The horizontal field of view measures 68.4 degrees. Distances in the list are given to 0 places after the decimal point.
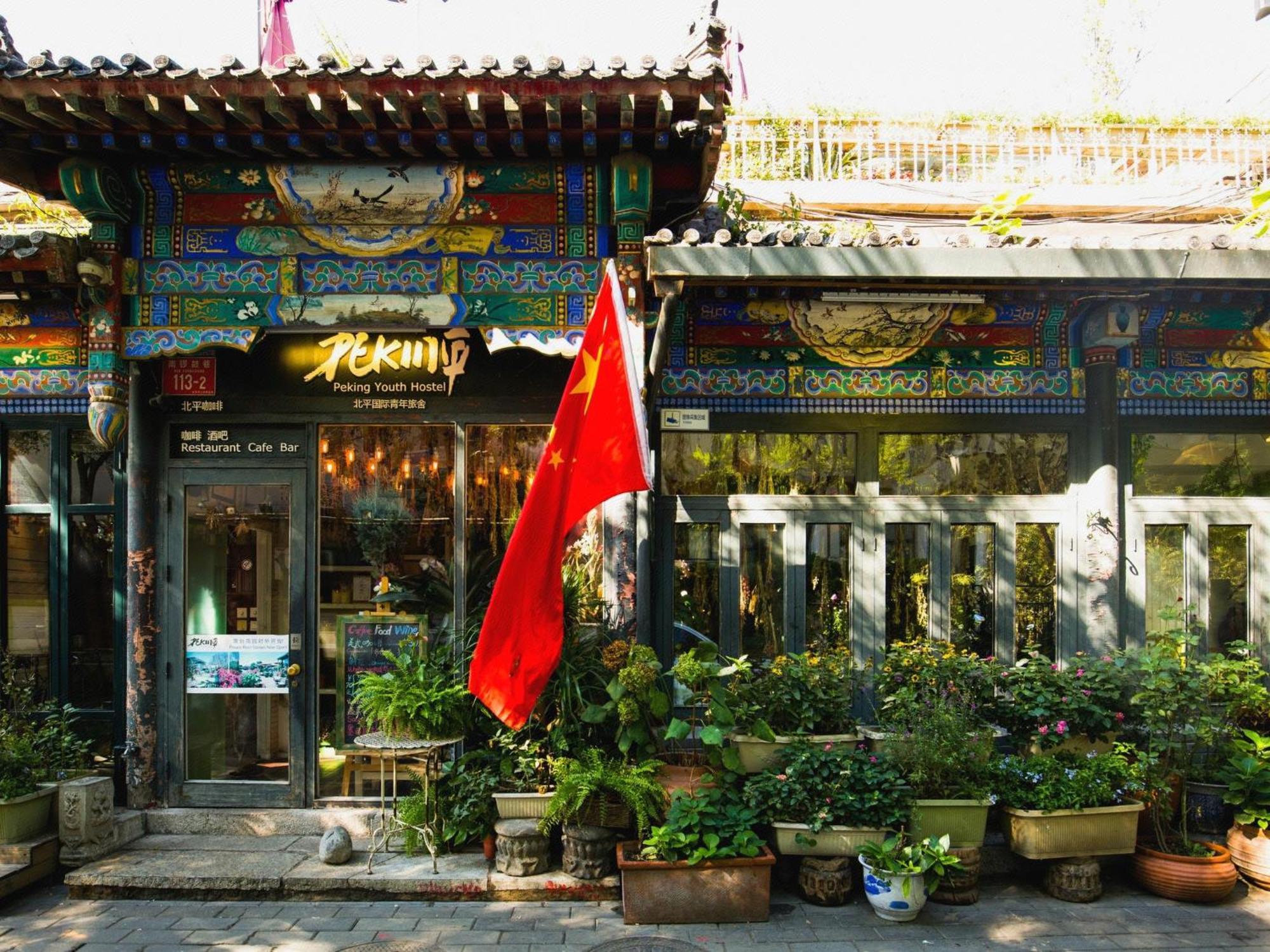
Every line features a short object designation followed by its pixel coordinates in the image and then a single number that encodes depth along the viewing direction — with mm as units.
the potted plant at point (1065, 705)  6512
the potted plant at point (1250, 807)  6145
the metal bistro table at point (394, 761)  6234
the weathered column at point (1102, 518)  7328
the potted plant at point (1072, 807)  5973
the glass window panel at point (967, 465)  7586
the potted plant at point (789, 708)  6359
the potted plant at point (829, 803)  5836
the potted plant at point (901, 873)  5574
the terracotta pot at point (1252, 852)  6113
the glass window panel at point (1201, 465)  7652
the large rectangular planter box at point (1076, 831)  5973
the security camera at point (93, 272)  6645
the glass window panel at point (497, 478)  7441
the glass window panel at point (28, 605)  7520
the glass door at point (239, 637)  7266
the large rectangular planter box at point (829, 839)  5836
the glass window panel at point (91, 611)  7516
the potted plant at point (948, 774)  5992
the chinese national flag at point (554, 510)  5578
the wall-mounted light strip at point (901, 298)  6996
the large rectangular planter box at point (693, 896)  5637
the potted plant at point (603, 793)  5855
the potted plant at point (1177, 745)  5945
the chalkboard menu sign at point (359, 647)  7336
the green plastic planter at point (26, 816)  6258
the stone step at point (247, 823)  6977
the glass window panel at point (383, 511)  7441
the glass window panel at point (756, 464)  7535
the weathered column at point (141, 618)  6988
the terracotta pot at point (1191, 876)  5906
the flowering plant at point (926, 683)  6512
